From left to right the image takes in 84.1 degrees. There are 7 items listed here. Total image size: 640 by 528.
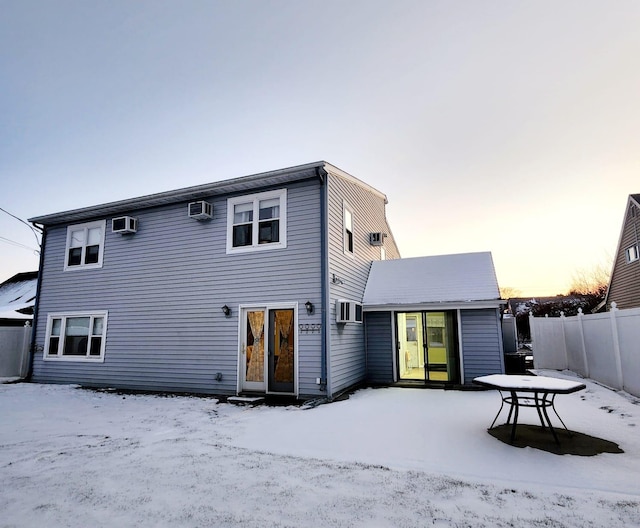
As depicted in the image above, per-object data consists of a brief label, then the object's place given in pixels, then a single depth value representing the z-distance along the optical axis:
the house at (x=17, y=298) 15.38
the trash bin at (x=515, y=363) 10.23
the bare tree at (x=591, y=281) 27.97
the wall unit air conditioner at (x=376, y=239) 11.63
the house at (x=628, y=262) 13.62
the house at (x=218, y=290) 8.09
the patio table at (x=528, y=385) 4.48
